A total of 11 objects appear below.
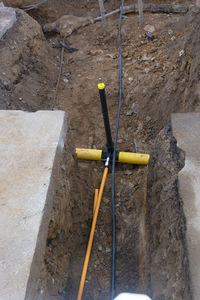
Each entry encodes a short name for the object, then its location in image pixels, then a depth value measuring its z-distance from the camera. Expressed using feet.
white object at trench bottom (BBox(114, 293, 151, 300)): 2.52
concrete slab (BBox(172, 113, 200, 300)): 3.85
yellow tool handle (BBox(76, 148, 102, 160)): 8.72
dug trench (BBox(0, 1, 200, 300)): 5.09
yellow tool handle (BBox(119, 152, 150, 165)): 8.36
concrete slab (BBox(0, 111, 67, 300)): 3.75
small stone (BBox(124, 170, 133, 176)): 8.68
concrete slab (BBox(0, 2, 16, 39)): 11.35
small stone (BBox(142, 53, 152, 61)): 11.51
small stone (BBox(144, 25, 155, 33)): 12.64
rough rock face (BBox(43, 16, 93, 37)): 14.47
